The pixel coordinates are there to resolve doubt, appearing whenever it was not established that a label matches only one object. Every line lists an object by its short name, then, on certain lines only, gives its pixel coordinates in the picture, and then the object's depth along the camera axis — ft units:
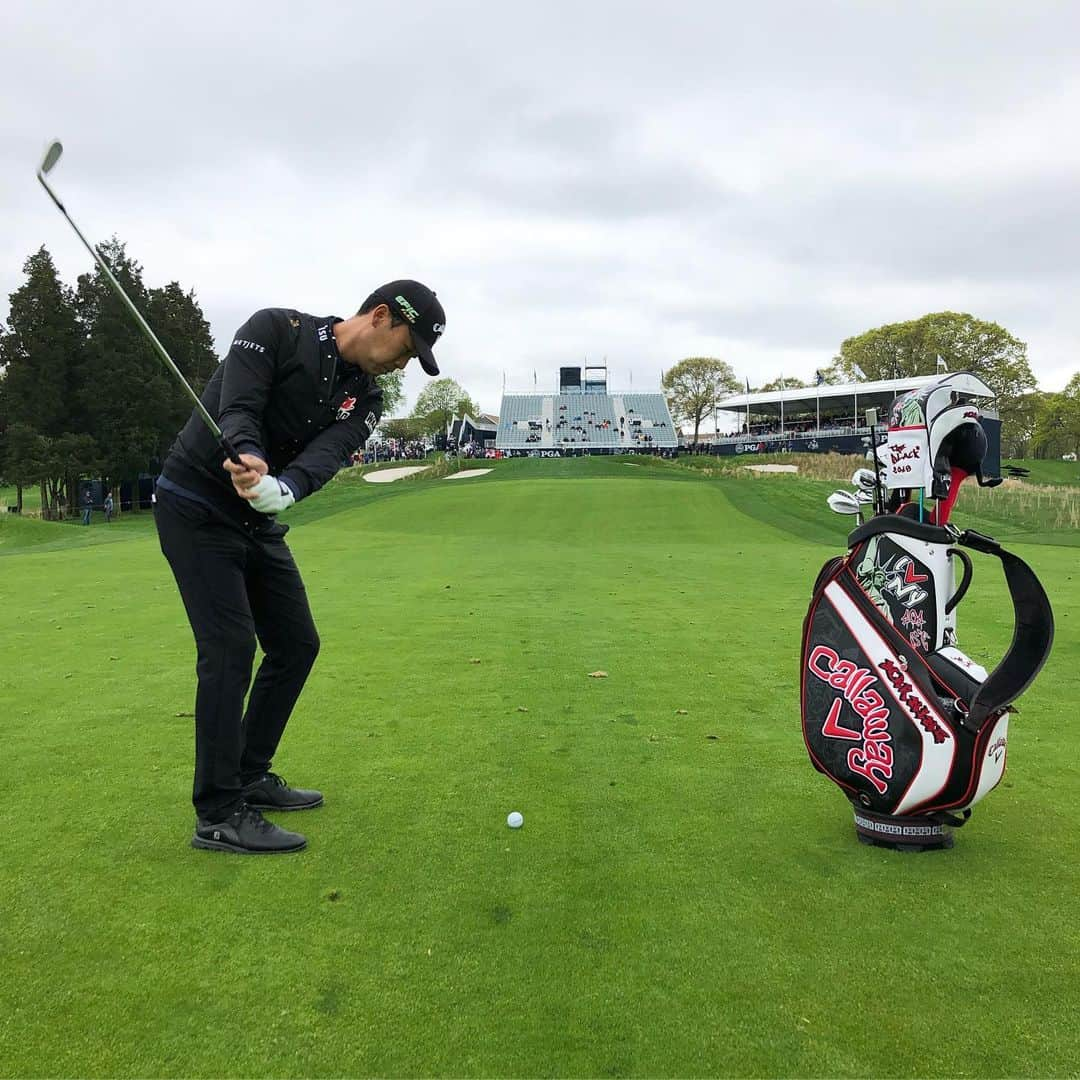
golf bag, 9.86
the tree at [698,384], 284.82
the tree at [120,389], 116.47
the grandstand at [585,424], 303.07
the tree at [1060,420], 245.04
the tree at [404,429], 335.63
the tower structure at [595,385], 360.07
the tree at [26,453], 105.60
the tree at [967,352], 202.90
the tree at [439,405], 309.01
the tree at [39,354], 114.11
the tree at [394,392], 272.31
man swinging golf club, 10.83
